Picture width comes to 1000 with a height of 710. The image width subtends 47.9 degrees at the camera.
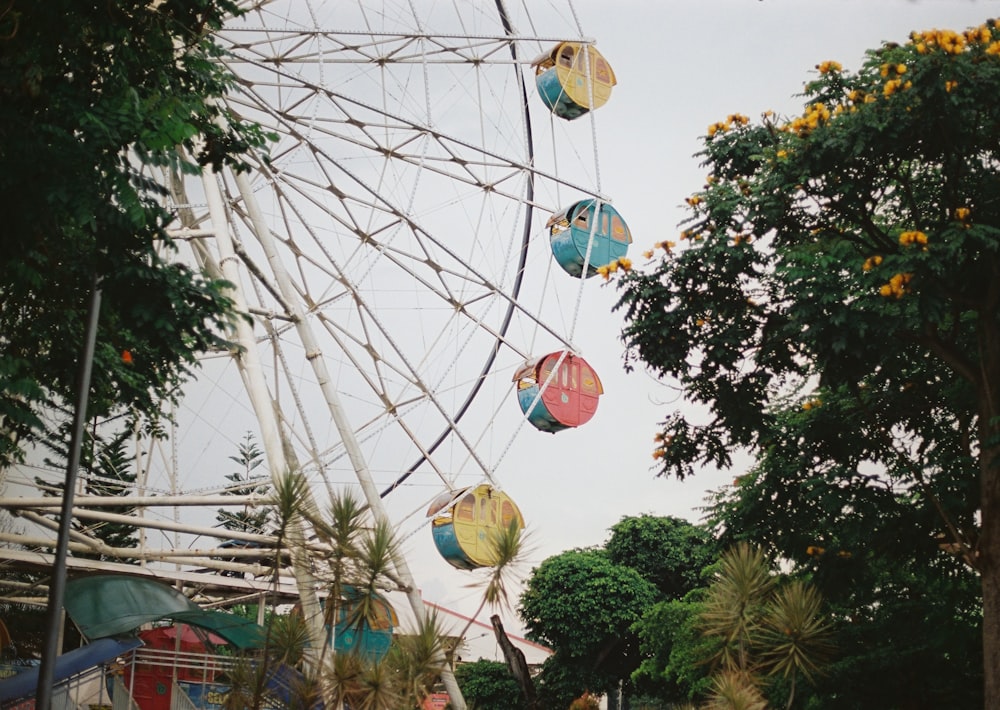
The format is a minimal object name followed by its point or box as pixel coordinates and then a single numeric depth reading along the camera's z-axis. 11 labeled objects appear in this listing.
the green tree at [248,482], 15.64
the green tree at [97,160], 8.96
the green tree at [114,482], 19.78
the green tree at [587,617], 31.03
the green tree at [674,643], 20.72
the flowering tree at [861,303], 12.29
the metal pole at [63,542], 7.65
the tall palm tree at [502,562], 9.18
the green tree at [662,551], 33.50
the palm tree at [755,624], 10.70
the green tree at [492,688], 31.84
